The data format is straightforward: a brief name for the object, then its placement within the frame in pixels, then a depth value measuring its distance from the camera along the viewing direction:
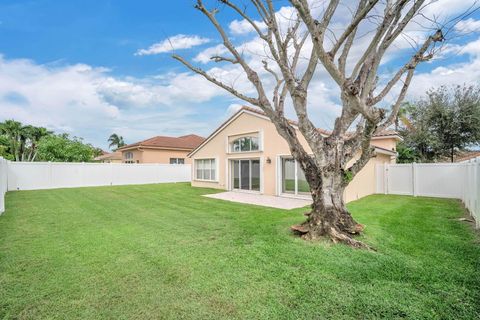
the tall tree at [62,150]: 25.53
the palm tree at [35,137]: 29.11
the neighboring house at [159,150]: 27.75
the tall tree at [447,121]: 16.36
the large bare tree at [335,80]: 5.55
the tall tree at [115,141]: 62.41
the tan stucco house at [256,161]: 14.24
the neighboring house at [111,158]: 43.98
